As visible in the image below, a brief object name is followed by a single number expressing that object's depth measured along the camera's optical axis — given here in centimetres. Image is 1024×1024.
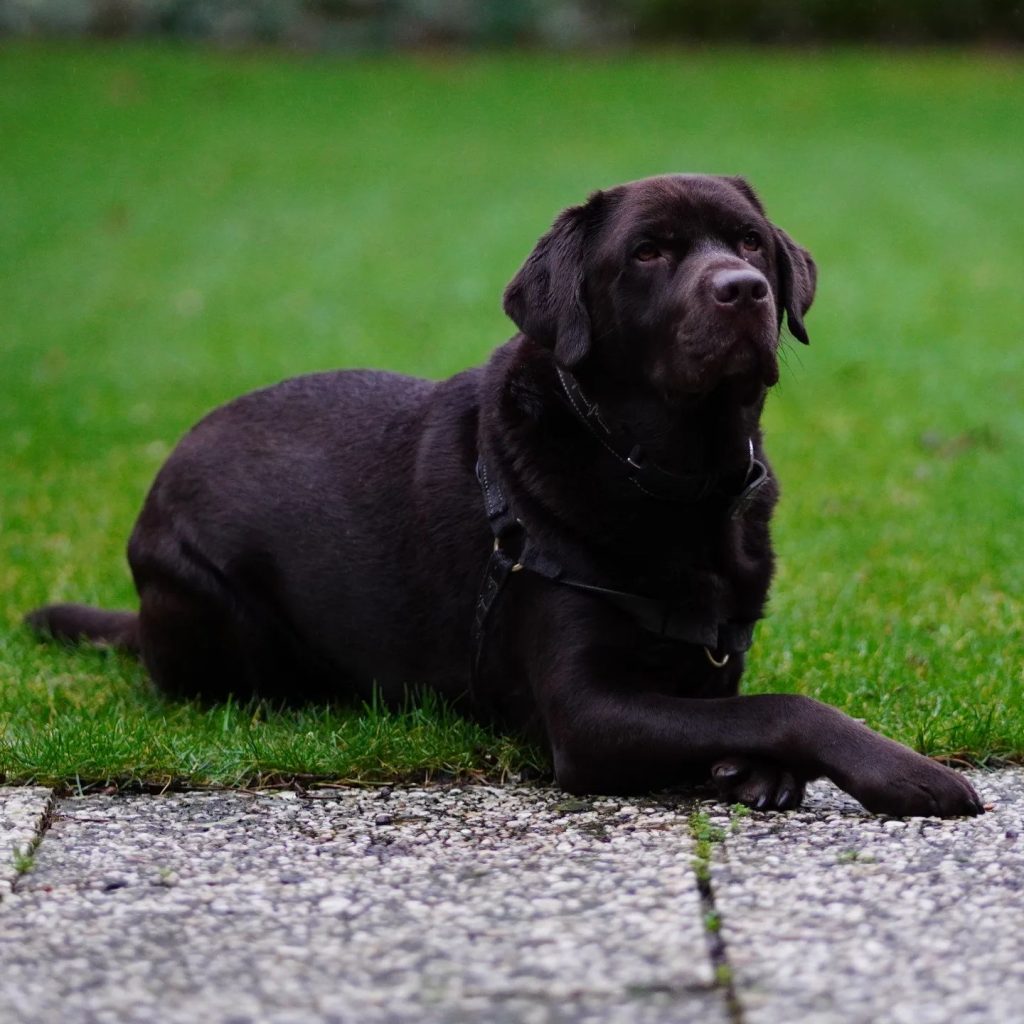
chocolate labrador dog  737
